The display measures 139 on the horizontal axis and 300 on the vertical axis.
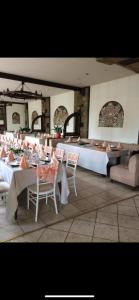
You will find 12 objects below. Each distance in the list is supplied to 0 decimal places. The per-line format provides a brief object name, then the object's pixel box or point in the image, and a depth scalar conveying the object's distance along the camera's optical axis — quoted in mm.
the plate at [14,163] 2928
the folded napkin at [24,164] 2803
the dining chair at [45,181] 2582
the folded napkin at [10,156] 3234
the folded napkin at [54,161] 2780
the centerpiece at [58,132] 7054
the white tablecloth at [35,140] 6843
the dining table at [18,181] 2590
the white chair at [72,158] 3466
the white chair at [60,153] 4055
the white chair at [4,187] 2686
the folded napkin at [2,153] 3547
